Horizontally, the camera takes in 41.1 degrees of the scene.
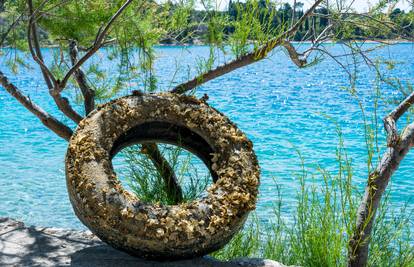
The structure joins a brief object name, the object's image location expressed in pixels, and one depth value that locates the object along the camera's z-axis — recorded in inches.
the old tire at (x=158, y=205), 81.4
